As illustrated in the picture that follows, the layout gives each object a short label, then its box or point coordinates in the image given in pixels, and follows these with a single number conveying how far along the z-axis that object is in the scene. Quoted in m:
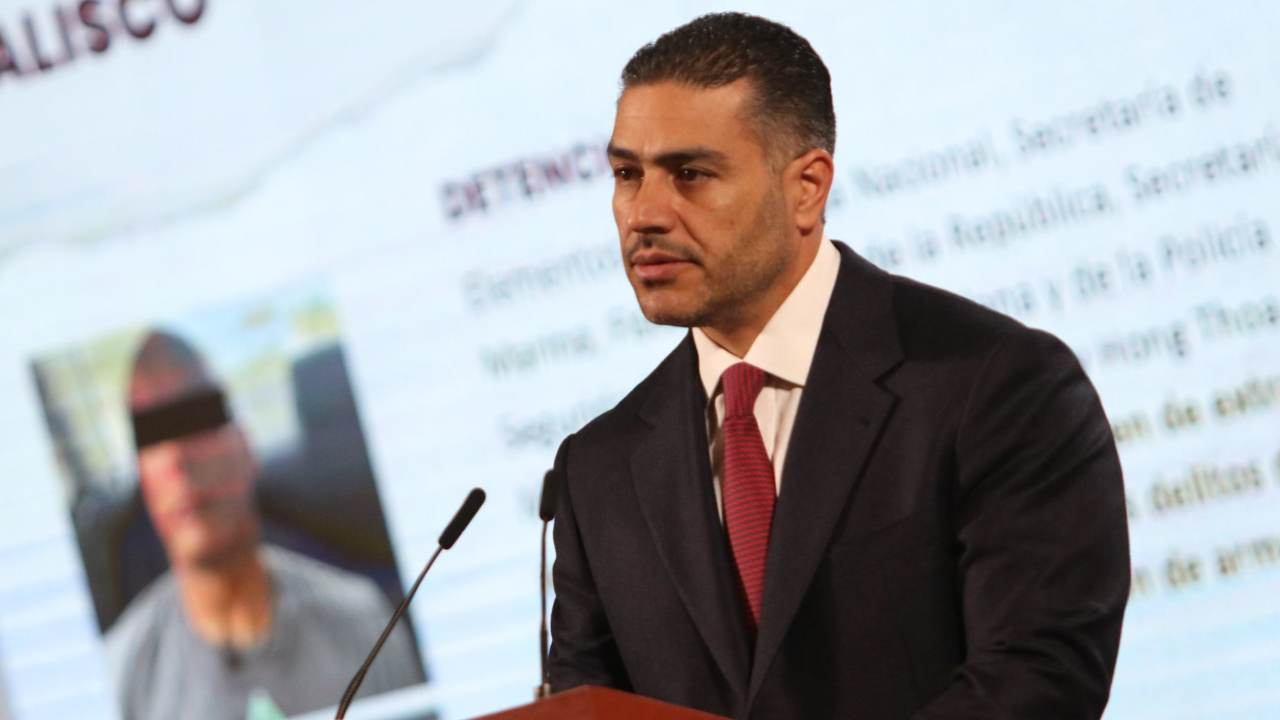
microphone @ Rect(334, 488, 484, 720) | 4.42
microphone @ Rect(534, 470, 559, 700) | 4.63
